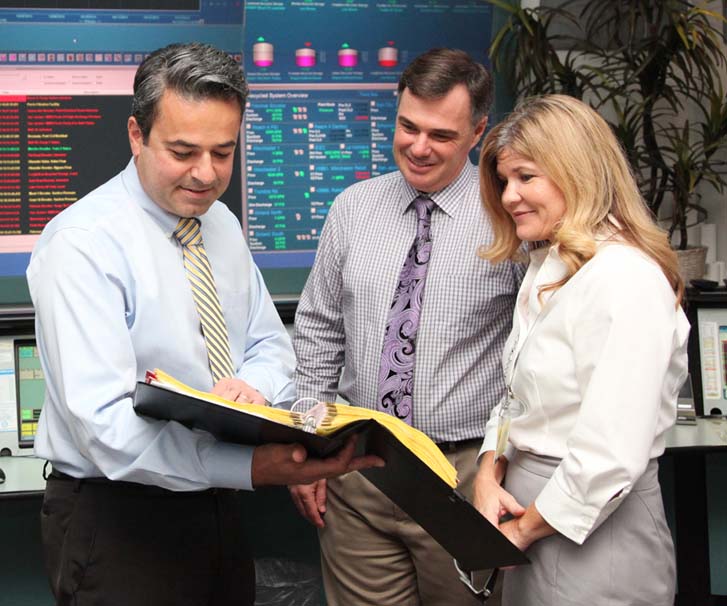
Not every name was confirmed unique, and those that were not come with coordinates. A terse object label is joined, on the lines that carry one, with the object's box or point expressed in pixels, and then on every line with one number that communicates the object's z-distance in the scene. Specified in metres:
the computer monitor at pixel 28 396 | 2.88
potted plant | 3.13
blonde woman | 1.55
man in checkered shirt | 2.21
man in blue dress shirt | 1.50
